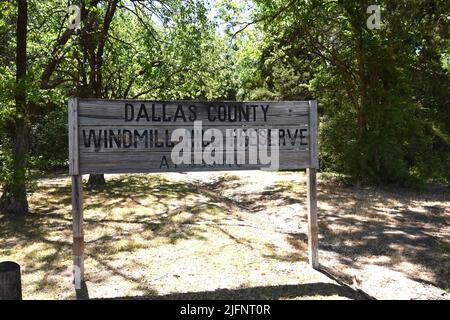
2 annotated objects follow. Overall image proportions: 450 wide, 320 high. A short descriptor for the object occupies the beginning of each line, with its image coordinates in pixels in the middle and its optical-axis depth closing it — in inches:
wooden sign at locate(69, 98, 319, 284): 201.8
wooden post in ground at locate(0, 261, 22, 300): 135.6
